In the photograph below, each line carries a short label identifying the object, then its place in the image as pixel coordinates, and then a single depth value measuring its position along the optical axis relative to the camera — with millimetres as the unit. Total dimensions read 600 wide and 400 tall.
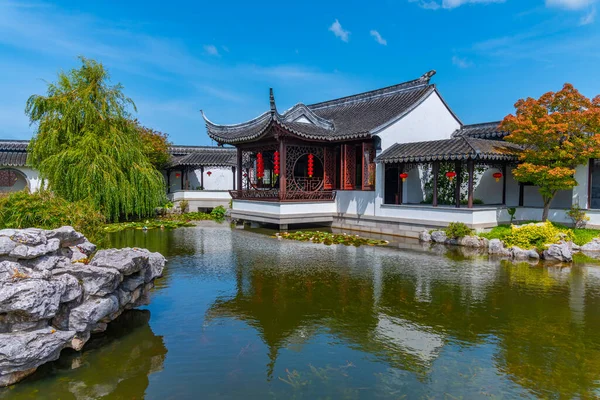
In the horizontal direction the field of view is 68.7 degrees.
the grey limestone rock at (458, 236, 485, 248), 11828
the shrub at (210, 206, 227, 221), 20203
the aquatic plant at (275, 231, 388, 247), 12484
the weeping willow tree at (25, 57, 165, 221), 14789
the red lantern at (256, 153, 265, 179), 16484
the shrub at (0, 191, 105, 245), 6965
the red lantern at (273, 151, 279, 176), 15438
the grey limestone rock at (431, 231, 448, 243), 12609
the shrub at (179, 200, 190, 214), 20844
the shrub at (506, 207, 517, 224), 13481
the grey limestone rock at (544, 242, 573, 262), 10008
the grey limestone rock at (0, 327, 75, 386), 4004
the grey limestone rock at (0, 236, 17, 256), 4648
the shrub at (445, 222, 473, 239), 12148
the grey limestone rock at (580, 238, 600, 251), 11039
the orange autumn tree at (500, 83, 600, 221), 11508
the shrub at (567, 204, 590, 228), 12367
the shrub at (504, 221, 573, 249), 10748
